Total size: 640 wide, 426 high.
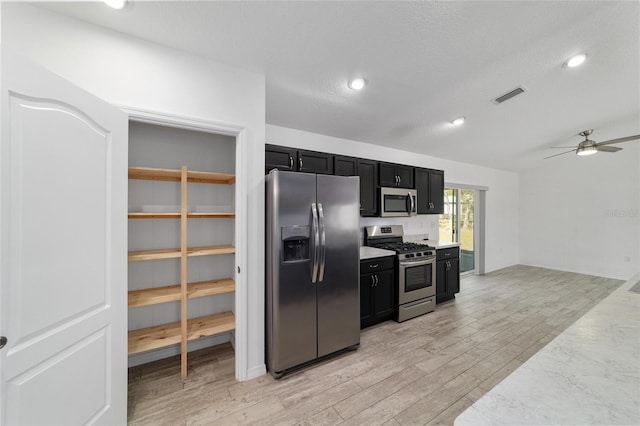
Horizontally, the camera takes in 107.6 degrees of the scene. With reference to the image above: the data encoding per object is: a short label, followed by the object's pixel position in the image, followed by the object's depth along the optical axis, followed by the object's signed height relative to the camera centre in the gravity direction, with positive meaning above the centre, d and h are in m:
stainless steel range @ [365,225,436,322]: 3.24 -0.89
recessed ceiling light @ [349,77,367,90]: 2.38 +1.35
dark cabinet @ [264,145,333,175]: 2.70 +0.66
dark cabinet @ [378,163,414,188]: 3.63 +0.62
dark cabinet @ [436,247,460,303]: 3.87 -1.02
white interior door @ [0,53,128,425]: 1.02 -0.20
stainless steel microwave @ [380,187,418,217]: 3.61 +0.19
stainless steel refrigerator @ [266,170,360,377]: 2.10 -0.51
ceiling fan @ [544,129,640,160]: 3.34 +0.95
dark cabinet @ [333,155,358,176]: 3.16 +0.66
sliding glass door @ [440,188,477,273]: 5.38 -0.19
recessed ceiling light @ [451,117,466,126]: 3.40 +1.36
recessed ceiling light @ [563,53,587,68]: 2.40 +1.60
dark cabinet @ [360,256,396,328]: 2.98 -1.01
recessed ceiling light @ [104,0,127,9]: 1.45 +1.32
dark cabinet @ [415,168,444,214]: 4.09 +0.42
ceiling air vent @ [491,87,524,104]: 2.84 +1.48
